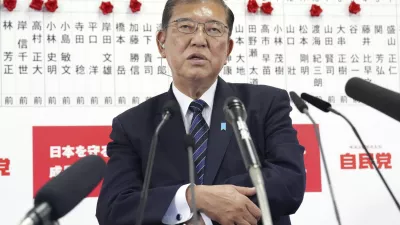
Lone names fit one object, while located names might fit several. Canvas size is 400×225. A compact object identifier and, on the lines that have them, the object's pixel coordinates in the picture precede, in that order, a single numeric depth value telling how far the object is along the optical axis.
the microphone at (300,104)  4.26
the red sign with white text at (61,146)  5.18
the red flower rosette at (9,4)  5.19
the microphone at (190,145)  4.21
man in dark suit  4.51
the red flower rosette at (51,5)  5.21
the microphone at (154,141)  4.24
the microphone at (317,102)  4.29
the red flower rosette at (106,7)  5.26
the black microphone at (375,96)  3.97
